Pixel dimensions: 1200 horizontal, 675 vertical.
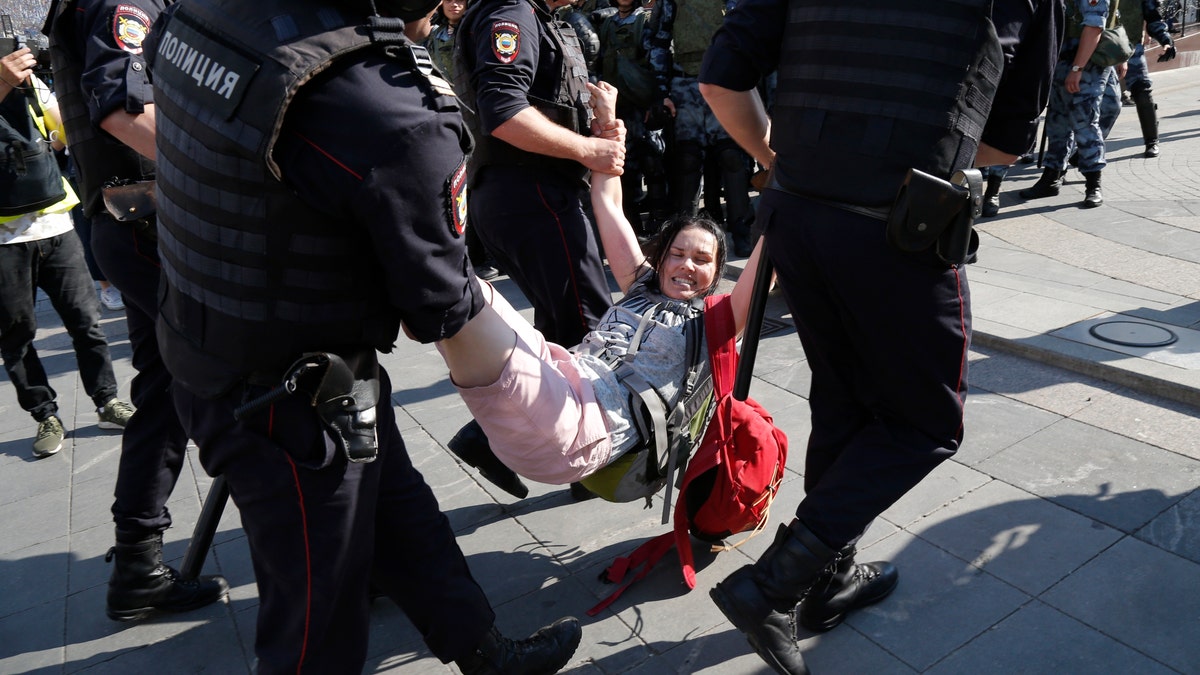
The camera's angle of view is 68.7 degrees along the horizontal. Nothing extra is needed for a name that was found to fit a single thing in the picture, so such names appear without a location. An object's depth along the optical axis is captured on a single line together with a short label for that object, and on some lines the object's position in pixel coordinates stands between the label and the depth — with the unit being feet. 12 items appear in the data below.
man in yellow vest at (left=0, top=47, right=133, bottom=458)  12.26
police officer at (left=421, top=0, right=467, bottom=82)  20.98
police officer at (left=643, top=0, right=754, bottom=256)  20.77
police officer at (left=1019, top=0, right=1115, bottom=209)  20.59
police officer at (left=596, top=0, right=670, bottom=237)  22.13
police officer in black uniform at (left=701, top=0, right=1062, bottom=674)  6.37
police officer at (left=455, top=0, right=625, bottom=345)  9.36
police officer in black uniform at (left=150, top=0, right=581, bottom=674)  4.81
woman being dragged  6.31
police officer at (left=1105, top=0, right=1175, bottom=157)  23.56
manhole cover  12.60
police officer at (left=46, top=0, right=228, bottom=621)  8.73
